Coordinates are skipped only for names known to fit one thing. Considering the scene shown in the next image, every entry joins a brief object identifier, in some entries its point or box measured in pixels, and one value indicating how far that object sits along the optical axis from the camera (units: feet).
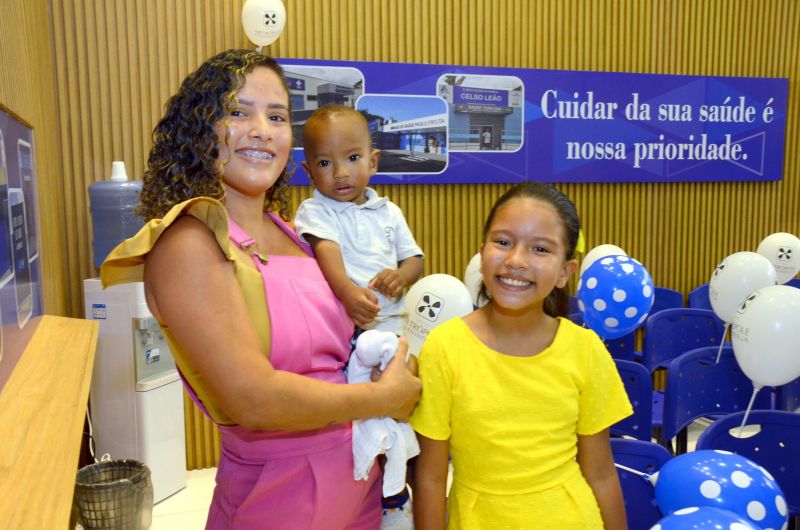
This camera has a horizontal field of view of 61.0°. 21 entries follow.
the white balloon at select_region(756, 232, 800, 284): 16.30
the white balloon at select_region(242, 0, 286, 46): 13.51
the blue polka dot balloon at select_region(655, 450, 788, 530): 5.85
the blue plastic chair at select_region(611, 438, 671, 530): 7.04
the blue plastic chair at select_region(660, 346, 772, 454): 9.87
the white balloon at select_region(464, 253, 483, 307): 13.37
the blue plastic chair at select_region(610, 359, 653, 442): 9.66
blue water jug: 13.26
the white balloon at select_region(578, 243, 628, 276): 14.02
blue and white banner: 15.56
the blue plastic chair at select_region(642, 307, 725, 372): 13.46
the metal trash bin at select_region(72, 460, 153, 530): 11.03
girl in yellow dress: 5.41
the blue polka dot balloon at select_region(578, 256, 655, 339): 10.97
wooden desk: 4.11
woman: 4.03
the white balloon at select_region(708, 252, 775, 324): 13.05
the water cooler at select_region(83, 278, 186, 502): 12.98
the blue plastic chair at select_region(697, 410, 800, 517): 7.57
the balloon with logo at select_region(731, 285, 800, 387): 9.43
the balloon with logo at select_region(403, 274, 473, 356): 10.64
